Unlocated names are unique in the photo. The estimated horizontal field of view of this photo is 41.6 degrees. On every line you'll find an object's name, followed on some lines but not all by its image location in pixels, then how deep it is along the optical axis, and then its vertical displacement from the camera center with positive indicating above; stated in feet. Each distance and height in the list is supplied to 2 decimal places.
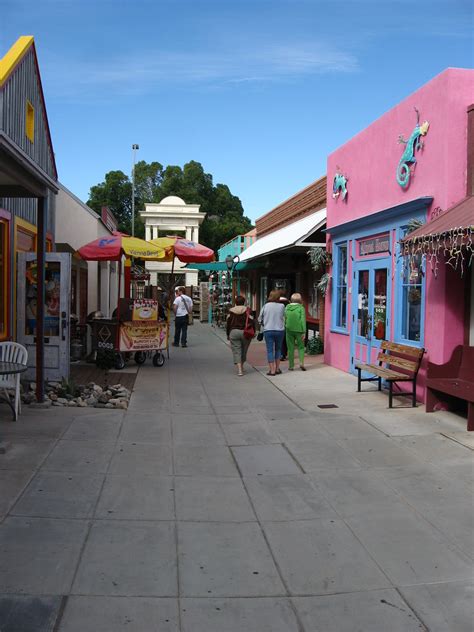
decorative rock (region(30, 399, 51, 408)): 26.91 -4.73
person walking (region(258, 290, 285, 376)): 39.55 -1.82
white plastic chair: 24.16 -2.80
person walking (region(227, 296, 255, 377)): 39.68 -2.04
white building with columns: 133.55 +16.83
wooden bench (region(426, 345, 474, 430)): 25.58 -3.16
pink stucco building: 26.73 +4.02
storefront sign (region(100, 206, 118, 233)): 63.55 +8.43
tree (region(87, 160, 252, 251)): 206.66 +35.79
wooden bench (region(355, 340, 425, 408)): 28.25 -3.15
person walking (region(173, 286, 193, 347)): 57.60 -1.58
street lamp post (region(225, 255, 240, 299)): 76.14 +4.38
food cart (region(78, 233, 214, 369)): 40.63 -1.21
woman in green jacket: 40.71 -1.86
